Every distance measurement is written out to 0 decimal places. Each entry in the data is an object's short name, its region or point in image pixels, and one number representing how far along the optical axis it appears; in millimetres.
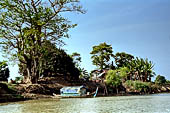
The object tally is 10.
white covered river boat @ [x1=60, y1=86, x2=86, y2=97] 33094
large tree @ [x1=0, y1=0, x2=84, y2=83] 27516
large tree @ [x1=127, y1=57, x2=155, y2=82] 59156
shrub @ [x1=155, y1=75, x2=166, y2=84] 76938
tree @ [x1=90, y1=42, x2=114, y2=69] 59188
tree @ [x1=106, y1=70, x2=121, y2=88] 43188
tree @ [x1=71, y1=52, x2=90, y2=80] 54375
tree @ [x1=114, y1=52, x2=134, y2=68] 62738
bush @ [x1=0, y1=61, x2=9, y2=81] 47512
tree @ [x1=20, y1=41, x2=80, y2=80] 39281
